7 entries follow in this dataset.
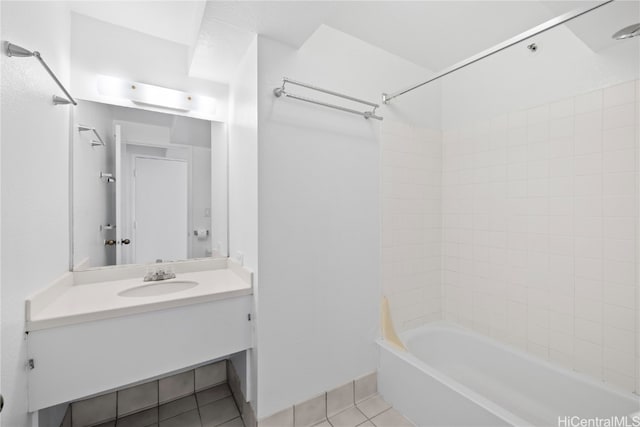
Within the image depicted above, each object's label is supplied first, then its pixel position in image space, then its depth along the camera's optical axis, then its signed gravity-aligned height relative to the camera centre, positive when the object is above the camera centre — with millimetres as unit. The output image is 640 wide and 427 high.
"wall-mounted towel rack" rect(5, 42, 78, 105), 871 +528
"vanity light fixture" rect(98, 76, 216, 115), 1598 +734
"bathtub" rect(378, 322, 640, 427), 1416 -1066
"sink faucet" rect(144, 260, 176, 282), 1602 -368
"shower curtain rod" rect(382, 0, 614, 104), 1119 +818
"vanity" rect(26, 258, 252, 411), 1077 -514
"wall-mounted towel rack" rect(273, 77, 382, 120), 1483 +657
